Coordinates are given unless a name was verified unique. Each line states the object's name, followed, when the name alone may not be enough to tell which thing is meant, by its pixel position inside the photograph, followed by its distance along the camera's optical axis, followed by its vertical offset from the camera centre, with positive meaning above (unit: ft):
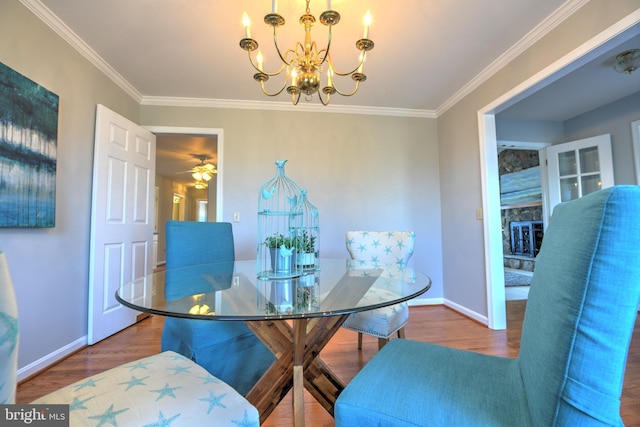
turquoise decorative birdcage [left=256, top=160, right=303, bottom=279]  4.32 -0.32
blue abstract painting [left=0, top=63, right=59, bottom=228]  5.24 +1.56
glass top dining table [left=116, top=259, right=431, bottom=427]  2.85 -0.82
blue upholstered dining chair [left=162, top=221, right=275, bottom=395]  4.53 -1.87
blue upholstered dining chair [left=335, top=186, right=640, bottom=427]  1.74 -0.92
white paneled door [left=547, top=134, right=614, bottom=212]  10.53 +2.23
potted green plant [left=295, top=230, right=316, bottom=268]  4.58 -0.37
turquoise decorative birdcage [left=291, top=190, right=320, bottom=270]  4.58 -0.27
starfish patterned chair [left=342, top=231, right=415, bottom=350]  5.84 -0.56
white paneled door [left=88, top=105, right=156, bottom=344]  7.66 +0.39
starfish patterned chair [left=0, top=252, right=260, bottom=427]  1.88 -1.45
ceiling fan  16.34 +3.35
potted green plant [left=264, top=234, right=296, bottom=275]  4.30 -0.37
